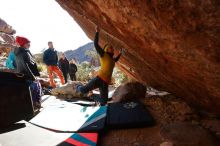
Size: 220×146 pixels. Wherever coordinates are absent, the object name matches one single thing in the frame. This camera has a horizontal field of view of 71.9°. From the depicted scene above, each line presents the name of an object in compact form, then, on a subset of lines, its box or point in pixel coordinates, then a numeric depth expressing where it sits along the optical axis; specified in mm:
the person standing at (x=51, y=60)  6757
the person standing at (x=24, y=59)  3731
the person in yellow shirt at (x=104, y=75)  4359
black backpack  3110
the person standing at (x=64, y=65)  8003
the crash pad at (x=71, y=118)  3322
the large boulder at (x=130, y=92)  4513
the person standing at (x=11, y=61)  4084
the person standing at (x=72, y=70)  8861
